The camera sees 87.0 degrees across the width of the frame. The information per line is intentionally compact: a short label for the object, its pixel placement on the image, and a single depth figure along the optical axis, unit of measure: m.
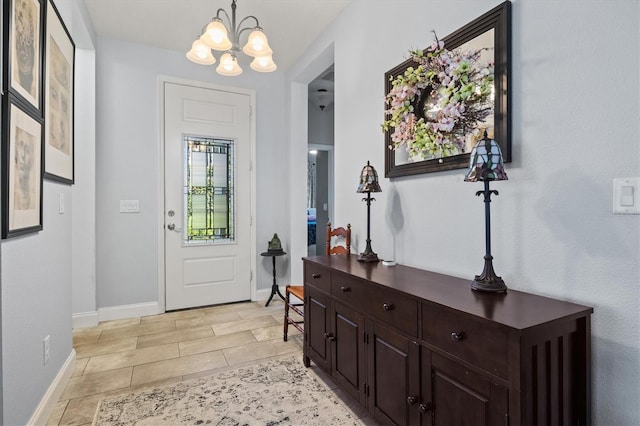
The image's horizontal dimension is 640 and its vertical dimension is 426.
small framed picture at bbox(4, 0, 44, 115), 1.40
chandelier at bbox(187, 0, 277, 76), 2.16
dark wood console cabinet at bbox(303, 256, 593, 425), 1.06
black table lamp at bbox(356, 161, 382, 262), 2.21
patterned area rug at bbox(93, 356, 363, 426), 1.81
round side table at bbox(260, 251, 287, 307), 3.94
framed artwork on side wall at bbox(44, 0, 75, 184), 1.90
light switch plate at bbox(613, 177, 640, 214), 1.13
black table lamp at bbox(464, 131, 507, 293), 1.37
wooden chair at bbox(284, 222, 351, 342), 2.73
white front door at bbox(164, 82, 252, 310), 3.67
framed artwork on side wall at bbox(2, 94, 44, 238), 1.38
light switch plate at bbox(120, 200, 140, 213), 3.46
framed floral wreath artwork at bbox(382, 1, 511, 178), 1.56
